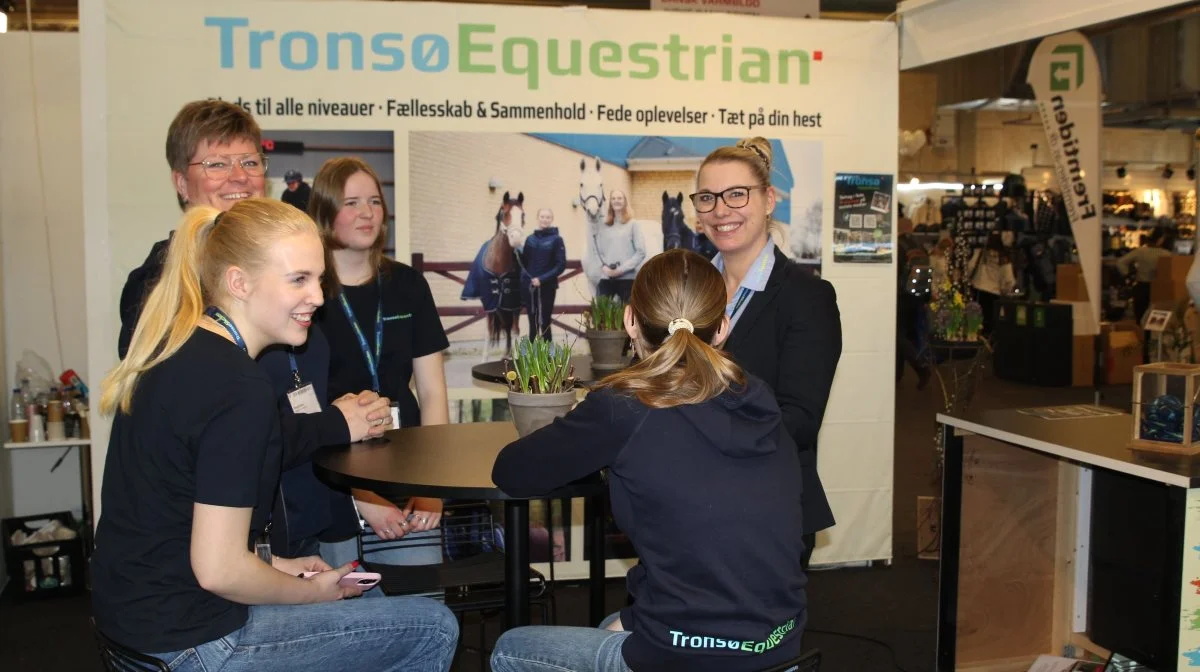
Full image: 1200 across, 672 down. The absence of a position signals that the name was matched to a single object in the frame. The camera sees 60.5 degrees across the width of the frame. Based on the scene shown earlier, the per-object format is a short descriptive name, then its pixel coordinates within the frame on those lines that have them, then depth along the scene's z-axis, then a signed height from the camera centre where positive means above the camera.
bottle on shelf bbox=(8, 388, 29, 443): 4.37 -0.64
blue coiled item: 2.69 -0.40
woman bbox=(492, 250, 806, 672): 1.62 -0.35
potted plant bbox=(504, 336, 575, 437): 2.05 -0.24
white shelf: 4.29 -0.74
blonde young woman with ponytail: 1.58 -0.32
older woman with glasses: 2.21 -0.21
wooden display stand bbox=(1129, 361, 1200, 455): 2.68 -0.33
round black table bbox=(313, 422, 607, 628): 1.86 -0.39
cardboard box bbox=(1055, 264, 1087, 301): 11.16 -0.19
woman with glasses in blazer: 2.27 -0.09
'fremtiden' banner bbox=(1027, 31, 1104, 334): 5.13 +0.73
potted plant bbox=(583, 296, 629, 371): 2.97 -0.20
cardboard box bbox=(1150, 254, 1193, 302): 11.77 -0.13
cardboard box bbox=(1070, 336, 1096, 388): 10.69 -0.98
